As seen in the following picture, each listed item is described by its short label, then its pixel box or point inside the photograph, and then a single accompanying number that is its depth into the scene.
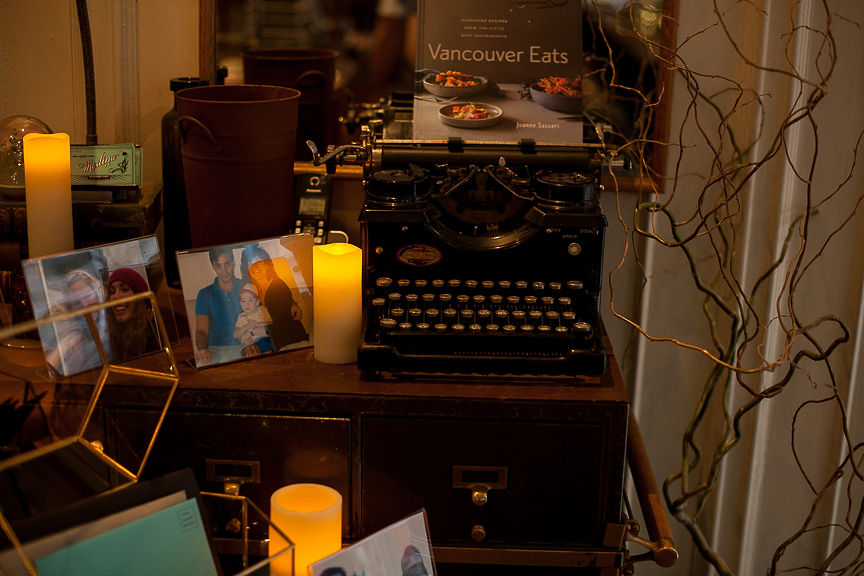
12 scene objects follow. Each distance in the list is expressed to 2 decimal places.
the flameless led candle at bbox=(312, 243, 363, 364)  1.60
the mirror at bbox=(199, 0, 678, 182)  2.09
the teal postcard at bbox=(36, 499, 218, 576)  1.10
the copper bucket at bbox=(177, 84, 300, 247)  1.70
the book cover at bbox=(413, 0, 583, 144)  1.90
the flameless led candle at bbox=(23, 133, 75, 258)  1.59
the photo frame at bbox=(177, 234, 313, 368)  1.60
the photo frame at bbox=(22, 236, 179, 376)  1.35
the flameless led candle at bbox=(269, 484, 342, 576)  1.33
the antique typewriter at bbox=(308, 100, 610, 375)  1.54
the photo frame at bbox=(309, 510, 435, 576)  1.26
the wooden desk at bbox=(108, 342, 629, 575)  1.51
